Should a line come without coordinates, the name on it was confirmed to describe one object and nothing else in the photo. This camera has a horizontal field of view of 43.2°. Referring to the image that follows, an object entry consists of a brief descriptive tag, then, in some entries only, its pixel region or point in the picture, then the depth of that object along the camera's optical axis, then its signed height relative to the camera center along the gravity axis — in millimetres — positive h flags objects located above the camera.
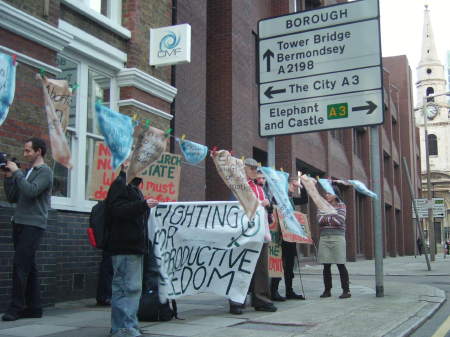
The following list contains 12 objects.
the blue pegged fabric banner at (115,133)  5453 +968
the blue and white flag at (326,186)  9868 +805
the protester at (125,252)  5562 -194
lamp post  28803 +621
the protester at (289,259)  9344 -446
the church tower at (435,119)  87875 +20470
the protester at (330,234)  9500 -39
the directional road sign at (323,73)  9375 +2638
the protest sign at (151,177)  7254 +747
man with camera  6520 +157
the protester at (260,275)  7685 -580
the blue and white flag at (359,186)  10584 +852
